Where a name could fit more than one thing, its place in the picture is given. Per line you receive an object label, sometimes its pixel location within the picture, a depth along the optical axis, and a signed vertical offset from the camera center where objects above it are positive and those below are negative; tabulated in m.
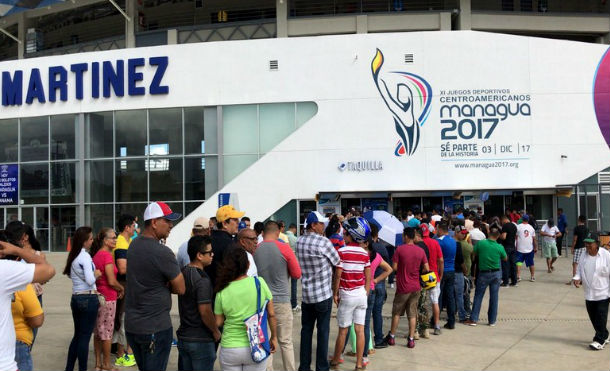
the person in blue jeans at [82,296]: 6.14 -1.08
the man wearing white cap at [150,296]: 4.39 -0.78
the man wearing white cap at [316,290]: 6.44 -1.10
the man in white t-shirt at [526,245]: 13.80 -1.30
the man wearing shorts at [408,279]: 8.03 -1.25
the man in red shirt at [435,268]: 8.67 -1.19
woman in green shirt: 4.39 -0.90
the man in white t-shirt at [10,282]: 3.44 -0.51
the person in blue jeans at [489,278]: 9.27 -1.44
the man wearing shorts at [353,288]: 6.79 -1.16
